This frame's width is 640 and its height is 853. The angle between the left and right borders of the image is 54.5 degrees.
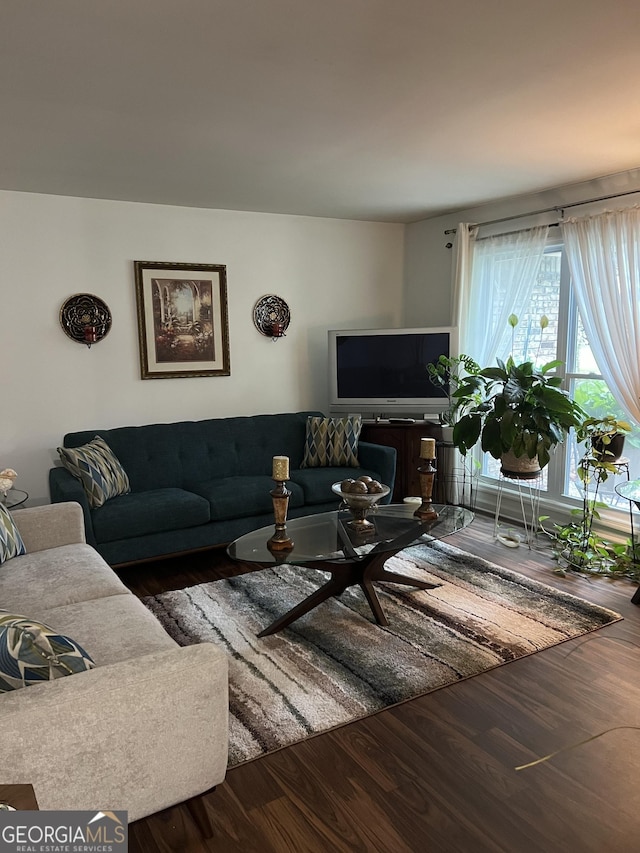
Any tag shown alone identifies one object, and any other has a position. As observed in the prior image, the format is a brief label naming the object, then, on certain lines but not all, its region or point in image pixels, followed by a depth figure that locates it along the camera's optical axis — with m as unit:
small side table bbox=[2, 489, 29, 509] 3.57
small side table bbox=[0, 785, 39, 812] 1.16
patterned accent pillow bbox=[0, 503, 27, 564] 2.80
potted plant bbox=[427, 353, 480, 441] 4.82
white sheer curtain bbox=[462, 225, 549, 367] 4.59
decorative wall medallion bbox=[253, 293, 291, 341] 5.08
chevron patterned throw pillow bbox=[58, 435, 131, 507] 3.75
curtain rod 4.02
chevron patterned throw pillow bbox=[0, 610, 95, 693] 1.50
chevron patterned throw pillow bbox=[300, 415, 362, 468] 4.75
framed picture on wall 4.59
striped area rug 2.46
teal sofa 3.72
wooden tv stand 4.91
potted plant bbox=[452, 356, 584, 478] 4.01
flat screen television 5.02
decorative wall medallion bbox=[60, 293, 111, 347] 4.30
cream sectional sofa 1.42
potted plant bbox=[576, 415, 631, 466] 3.82
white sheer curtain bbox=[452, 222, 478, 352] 5.00
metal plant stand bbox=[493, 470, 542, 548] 4.46
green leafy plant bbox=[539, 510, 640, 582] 3.84
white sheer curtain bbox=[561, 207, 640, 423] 3.89
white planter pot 4.14
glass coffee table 2.90
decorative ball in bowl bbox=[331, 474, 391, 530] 3.20
